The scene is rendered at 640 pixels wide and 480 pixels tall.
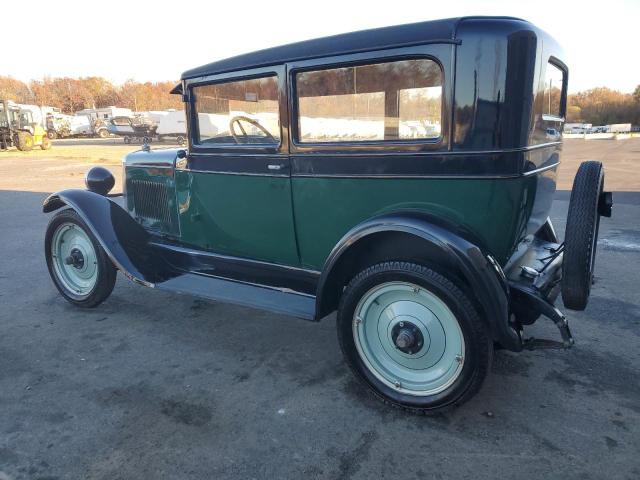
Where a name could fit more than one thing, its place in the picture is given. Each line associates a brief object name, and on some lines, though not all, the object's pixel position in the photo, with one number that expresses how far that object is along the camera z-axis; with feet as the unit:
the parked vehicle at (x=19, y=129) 74.08
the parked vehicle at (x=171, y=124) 99.96
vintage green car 7.53
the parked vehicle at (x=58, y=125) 124.88
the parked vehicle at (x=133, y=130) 101.93
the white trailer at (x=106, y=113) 139.74
